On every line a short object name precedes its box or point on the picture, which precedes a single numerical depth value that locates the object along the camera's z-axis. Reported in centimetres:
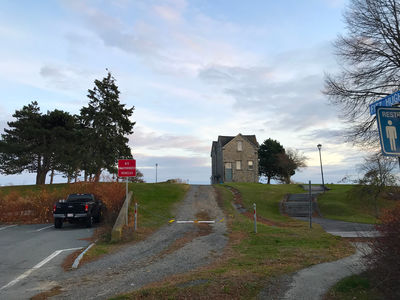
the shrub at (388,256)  385
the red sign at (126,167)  1362
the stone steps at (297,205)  2219
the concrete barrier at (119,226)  1154
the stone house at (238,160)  4650
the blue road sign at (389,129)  377
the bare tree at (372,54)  1784
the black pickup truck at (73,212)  1509
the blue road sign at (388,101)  413
